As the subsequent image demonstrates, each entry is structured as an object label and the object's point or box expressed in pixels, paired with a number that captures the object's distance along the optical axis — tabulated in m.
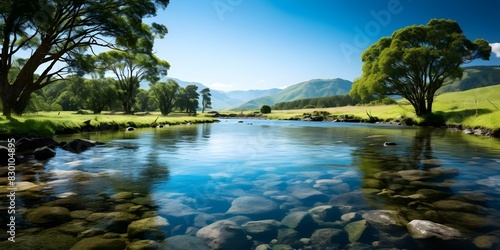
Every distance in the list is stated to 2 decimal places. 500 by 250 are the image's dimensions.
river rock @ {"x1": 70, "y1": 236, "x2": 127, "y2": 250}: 4.75
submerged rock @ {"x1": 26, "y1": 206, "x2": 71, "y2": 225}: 5.93
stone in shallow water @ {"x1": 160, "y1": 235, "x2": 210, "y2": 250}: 5.00
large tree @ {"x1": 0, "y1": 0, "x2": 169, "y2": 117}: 22.03
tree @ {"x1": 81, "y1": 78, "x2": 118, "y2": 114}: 77.38
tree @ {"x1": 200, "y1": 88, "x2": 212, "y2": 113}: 154.96
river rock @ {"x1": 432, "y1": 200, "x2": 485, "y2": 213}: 6.98
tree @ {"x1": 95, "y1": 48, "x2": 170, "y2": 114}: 52.97
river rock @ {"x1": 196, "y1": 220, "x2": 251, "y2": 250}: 5.13
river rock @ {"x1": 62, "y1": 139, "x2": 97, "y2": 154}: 17.17
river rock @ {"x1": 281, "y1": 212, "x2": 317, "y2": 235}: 5.88
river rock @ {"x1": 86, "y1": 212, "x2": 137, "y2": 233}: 5.70
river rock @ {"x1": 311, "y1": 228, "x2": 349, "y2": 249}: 5.21
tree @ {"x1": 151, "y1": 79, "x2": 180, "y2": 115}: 92.94
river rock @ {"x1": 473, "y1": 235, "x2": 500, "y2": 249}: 5.05
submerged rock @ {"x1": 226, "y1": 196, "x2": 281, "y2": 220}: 6.80
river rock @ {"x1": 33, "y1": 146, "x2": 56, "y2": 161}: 14.04
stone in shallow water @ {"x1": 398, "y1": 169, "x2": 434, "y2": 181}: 10.42
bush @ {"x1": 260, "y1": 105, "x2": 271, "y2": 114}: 141.50
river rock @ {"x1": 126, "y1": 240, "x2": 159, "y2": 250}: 4.86
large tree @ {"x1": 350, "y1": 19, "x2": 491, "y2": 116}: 44.53
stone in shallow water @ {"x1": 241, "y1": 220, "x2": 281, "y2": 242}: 5.54
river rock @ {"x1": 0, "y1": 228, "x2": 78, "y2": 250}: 4.77
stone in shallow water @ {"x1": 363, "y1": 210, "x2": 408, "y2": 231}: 5.92
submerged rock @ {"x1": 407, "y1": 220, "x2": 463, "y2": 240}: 5.37
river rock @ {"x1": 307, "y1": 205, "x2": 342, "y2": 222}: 6.45
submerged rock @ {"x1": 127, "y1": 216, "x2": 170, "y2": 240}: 5.38
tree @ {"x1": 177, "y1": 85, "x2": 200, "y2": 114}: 114.68
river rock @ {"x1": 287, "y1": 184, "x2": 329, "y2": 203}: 7.99
